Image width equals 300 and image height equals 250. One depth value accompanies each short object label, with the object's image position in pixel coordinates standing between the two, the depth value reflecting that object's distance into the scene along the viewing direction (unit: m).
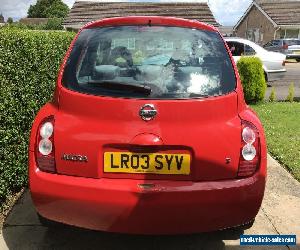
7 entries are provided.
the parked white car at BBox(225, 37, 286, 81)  9.92
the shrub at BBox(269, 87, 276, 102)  8.07
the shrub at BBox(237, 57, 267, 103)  7.35
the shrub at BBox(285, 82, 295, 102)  8.19
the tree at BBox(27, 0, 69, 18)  65.05
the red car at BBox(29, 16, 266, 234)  1.91
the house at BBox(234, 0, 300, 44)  32.00
